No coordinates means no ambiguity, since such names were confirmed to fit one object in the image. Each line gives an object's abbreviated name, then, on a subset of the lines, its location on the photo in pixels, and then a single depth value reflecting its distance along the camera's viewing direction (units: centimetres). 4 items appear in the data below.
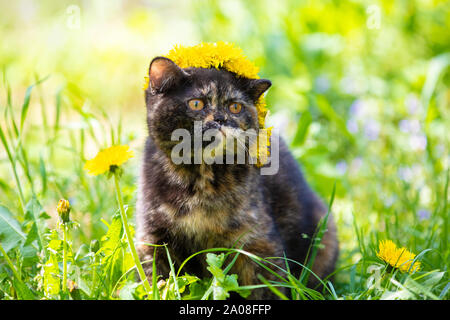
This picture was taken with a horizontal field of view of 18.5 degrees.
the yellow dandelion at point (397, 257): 111
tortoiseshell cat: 115
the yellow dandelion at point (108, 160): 106
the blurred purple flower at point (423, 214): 134
